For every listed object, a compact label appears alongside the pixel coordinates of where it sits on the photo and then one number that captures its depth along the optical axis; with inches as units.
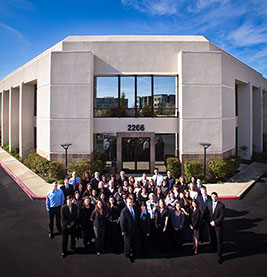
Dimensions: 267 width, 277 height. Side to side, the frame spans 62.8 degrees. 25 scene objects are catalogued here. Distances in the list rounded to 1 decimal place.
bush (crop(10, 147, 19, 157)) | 886.6
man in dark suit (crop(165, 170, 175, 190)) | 336.2
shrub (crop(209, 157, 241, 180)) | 515.2
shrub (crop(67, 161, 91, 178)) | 510.6
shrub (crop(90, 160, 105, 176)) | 526.5
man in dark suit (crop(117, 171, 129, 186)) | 337.0
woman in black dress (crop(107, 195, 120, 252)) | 250.8
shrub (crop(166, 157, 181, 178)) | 532.4
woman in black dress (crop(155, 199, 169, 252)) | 243.8
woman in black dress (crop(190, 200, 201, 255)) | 235.5
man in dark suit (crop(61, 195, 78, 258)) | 238.4
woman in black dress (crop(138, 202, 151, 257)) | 236.5
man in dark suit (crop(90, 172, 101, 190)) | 327.9
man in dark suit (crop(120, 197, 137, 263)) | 229.1
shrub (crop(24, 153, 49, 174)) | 538.7
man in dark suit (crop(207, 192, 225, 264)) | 230.5
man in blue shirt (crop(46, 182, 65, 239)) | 279.1
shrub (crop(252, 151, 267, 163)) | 753.0
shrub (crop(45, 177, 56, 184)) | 514.5
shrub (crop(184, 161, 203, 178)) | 515.8
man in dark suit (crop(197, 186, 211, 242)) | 257.6
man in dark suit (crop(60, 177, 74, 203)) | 306.7
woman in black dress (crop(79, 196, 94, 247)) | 249.3
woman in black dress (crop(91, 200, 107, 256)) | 236.7
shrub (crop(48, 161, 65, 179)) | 516.4
